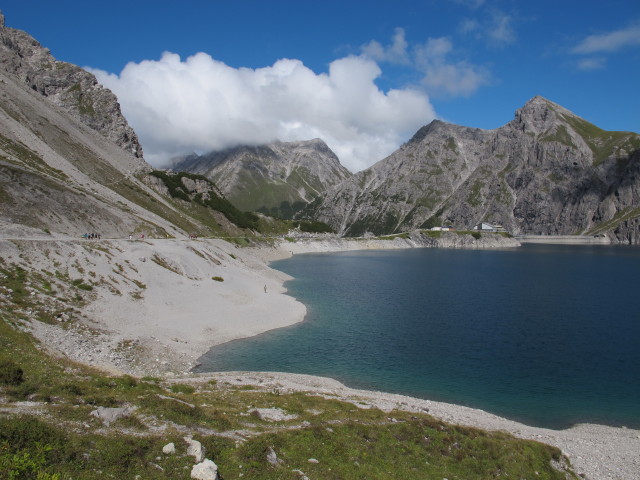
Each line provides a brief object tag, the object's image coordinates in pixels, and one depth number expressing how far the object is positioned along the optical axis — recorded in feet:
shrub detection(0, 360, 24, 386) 59.77
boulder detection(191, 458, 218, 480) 44.70
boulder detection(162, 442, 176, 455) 48.71
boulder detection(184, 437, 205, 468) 48.81
